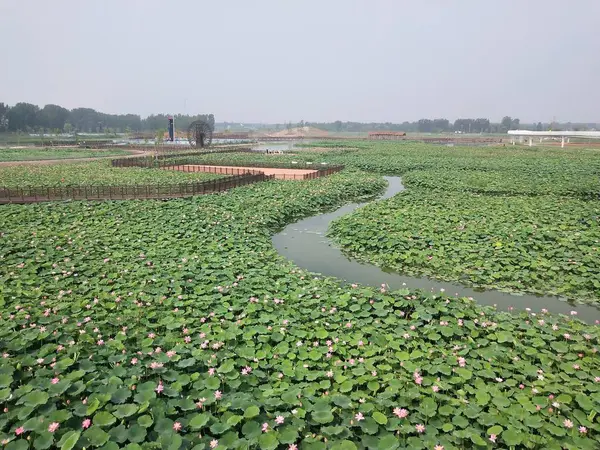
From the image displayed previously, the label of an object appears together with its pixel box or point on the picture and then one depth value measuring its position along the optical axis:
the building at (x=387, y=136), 99.06
